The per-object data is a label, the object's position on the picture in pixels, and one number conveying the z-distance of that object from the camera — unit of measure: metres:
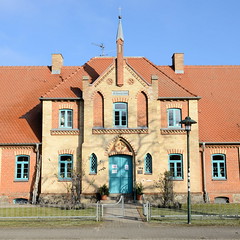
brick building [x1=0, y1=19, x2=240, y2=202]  21.30
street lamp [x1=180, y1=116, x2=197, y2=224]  14.23
